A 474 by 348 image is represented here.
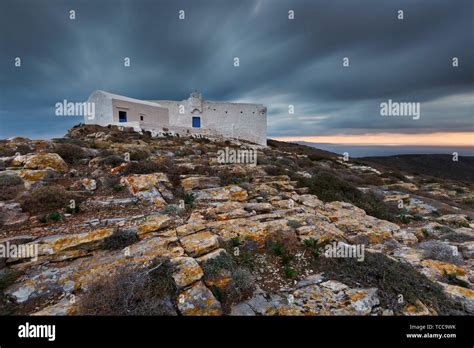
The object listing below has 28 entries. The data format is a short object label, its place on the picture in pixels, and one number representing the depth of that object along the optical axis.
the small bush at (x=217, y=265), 4.55
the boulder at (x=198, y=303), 3.72
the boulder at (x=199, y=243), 5.23
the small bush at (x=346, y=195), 10.97
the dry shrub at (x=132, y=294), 3.58
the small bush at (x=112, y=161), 11.67
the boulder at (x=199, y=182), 10.32
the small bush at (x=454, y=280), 5.41
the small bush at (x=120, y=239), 5.42
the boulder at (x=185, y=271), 4.18
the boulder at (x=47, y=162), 10.45
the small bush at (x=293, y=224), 6.87
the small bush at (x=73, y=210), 7.10
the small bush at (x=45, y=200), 7.03
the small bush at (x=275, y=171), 14.47
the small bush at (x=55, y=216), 6.54
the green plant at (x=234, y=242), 5.89
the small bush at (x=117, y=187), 8.99
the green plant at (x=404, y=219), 10.26
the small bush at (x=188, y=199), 8.62
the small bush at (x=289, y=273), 4.98
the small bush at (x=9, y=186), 7.68
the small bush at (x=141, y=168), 10.55
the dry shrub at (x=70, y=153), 12.86
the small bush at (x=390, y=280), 4.40
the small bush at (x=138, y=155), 13.11
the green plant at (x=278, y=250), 5.77
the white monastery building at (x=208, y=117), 35.38
